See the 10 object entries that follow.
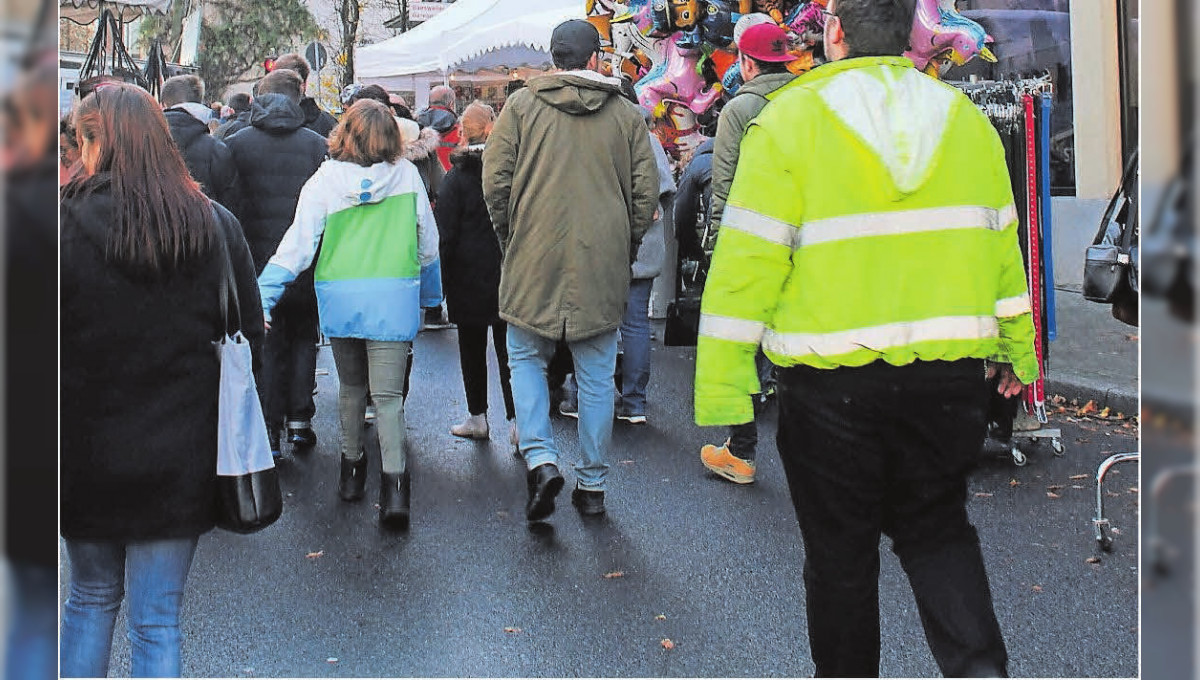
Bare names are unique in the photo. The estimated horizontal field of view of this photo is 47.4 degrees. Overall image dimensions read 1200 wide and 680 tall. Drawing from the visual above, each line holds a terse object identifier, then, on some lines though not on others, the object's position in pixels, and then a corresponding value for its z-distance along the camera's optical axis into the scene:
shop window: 13.77
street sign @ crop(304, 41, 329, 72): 19.68
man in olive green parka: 5.93
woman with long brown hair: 3.52
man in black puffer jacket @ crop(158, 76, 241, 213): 7.50
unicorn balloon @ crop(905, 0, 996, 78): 8.24
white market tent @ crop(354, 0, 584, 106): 19.20
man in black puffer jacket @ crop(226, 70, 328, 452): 7.63
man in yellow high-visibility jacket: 3.30
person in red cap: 6.62
